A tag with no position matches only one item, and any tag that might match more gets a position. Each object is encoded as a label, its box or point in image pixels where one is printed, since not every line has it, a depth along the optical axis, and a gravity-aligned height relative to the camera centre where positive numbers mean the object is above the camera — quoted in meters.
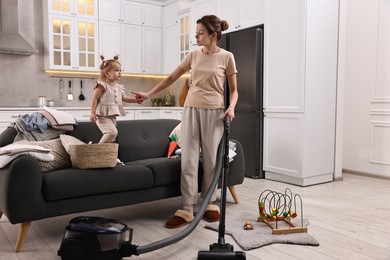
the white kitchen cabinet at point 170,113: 6.18 -0.12
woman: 2.64 -0.02
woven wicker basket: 2.44 -0.33
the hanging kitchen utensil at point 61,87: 5.90 +0.28
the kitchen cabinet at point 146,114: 6.02 -0.14
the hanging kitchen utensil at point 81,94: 6.05 +0.17
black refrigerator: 4.44 +0.14
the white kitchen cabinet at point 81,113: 5.41 -0.12
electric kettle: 6.76 +0.10
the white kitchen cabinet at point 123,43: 6.04 +1.02
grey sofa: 2.17 -0.50
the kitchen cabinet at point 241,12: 4.45 +1.17
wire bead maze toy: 2.49 -0.80
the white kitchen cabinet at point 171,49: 6.39 +0.98
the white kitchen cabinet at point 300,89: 3.99 +0.19
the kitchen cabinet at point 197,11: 5.17 +1.35
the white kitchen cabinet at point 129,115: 5.90 -0.15
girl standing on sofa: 2.81 +0.04
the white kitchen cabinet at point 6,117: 4.83 -0.17
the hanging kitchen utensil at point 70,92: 5.96 +0.20
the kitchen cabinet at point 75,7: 5.53 +1.47
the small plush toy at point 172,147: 3.40 -0.38
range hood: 5.10 +1.00
